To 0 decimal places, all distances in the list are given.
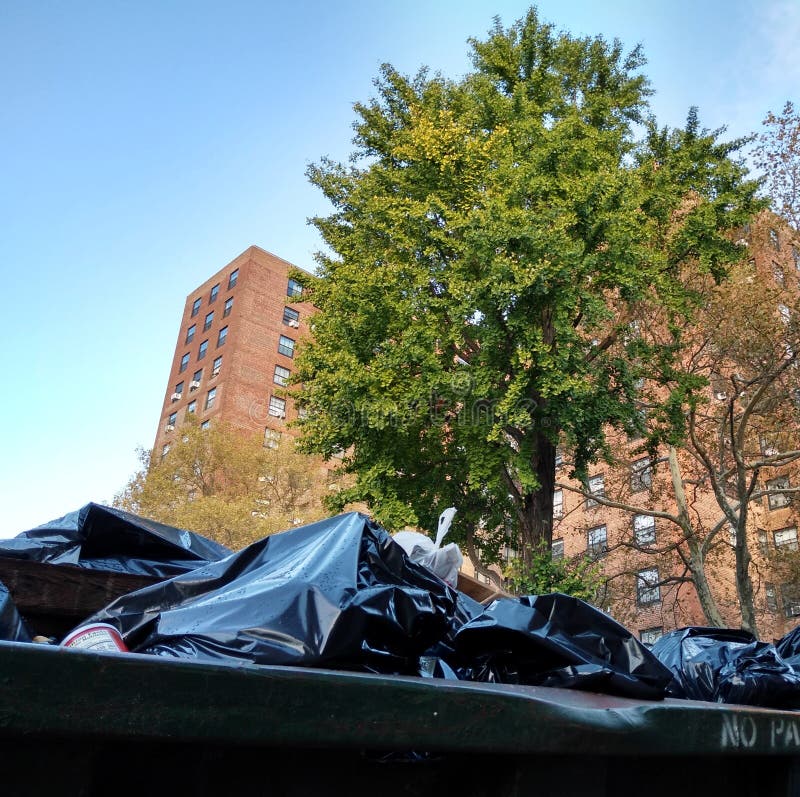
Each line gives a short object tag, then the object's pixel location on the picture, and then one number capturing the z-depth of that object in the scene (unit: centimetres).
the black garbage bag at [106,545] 283
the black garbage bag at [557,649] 194
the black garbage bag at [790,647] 308
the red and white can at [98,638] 166
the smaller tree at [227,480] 2652
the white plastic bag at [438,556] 299
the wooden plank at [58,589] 244
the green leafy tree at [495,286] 1207
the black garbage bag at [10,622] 181
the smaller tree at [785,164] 1538
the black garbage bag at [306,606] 154
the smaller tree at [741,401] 1461
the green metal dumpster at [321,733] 90
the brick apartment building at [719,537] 1670
